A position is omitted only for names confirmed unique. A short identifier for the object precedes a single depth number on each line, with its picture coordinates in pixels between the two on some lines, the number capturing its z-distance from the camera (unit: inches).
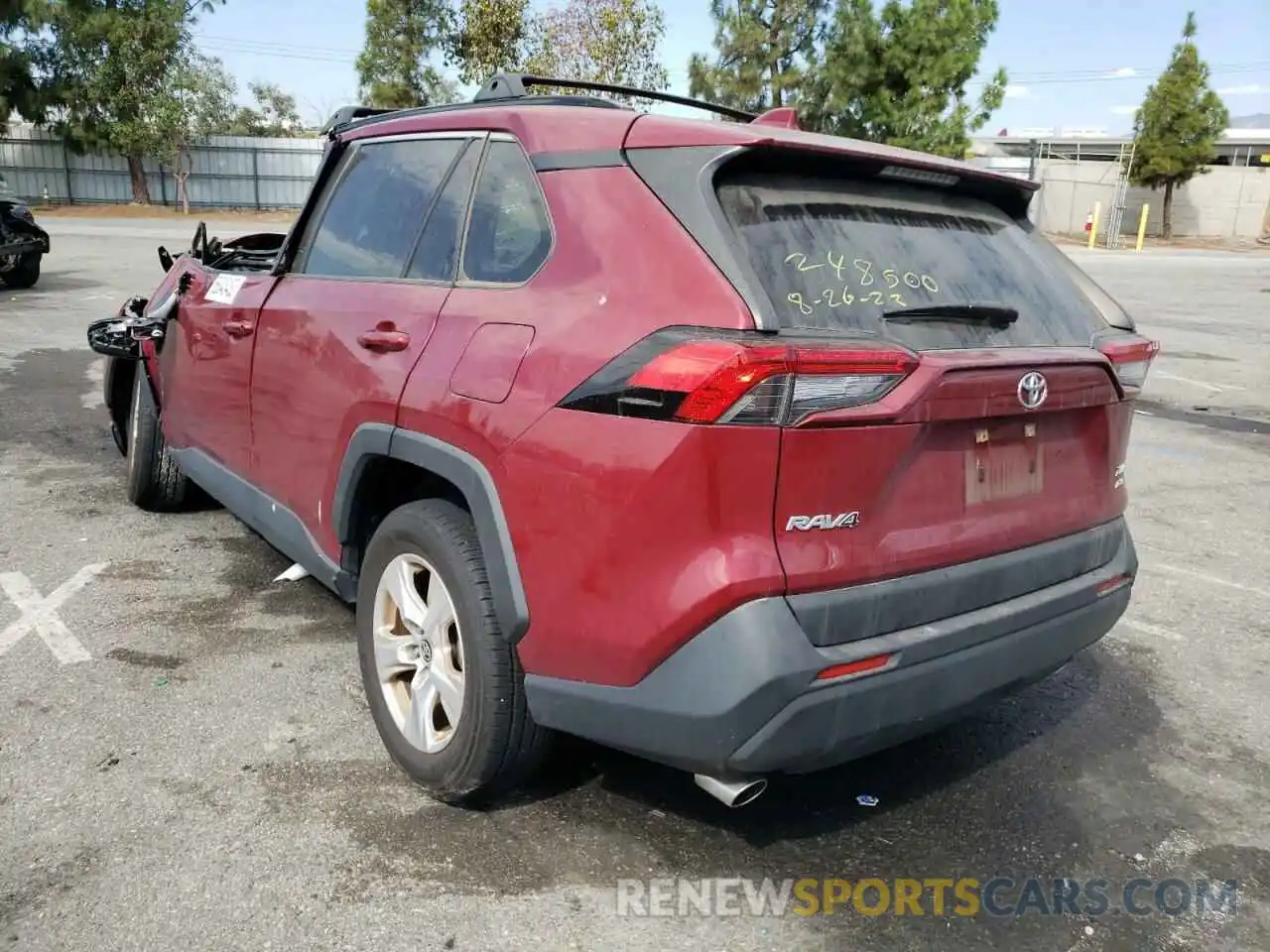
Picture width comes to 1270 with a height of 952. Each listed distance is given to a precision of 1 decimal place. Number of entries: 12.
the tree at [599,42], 1245.1
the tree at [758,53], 1412.4
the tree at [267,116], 1846.2
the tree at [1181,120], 1686.8
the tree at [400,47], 1529.3
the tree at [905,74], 1376.7
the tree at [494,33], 1284.4
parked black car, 531.2
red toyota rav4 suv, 83.0
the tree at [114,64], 1441.9
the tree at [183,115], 1446.9
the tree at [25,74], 1453.0
